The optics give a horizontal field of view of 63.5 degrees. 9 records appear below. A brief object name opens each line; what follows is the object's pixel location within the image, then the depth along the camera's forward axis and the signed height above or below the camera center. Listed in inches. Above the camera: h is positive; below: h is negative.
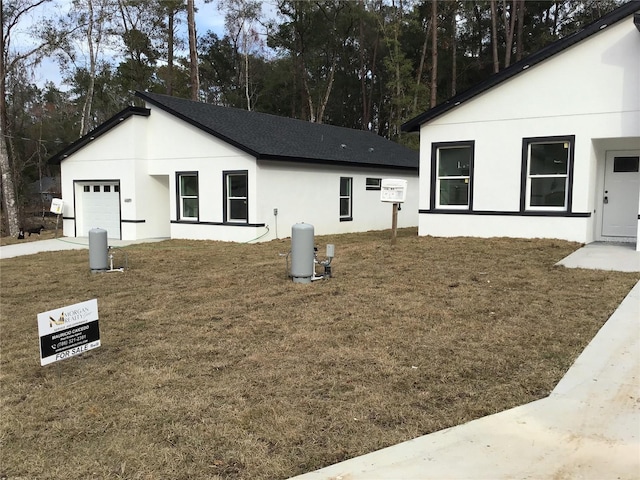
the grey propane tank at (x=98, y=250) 402.9 -44.4
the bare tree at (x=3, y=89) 823.7 +174.1
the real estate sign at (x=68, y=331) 173.9 -48.6
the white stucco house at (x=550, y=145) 430.3 +45.2
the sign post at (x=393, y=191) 441.1 +2.4
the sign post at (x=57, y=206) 714.8 -17.5
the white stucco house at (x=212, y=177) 612.1 +21.4
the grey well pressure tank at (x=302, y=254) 333.1 -38.7
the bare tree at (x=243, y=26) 1456.7 +486.2
